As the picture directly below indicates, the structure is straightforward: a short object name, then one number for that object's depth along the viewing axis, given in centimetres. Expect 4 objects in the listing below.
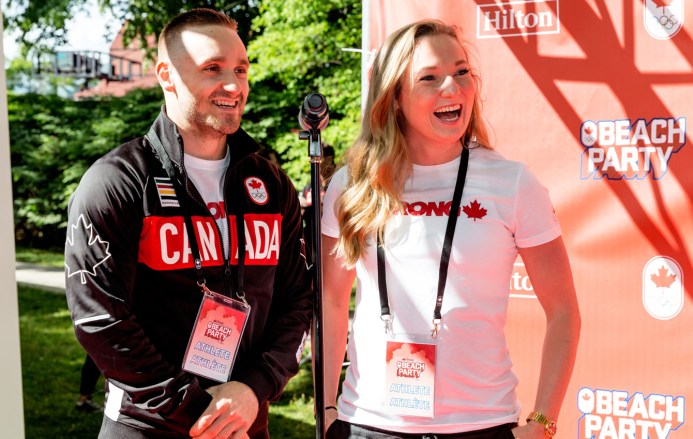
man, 173
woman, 173
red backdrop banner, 267
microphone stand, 170
